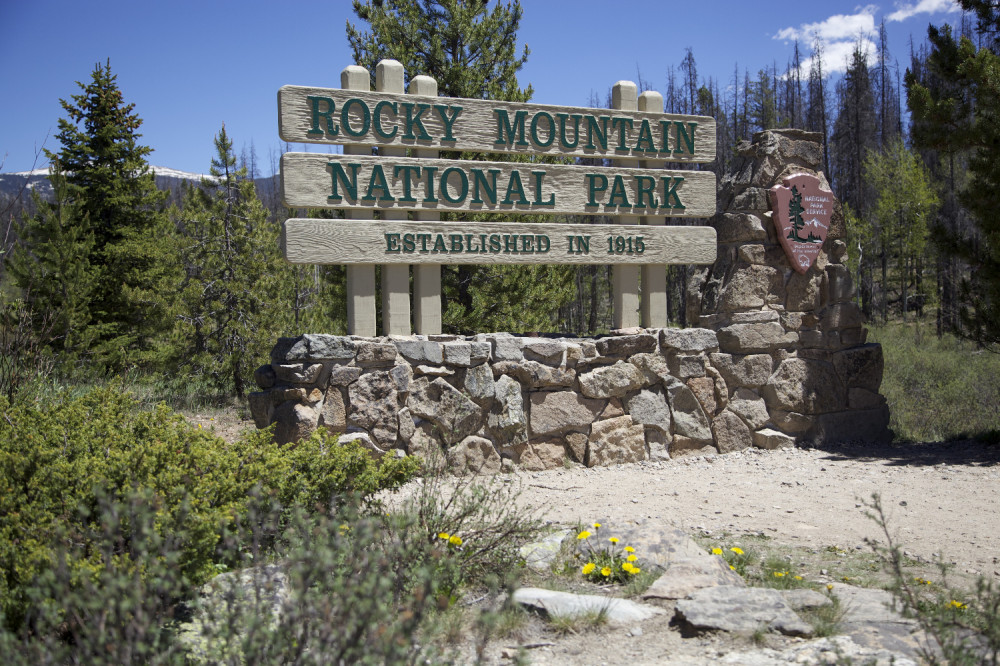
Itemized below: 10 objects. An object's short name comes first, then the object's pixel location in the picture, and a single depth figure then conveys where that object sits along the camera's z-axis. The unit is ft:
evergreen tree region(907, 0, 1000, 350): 22.24
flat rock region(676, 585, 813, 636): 9.04
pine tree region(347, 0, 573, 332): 31.99
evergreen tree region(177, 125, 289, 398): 37.60
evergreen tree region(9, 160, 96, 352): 35.37
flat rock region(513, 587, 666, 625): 9.52
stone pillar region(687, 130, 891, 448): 22.54
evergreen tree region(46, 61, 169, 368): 38.86
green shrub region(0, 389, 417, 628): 8.08
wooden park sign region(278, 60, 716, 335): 18.56
